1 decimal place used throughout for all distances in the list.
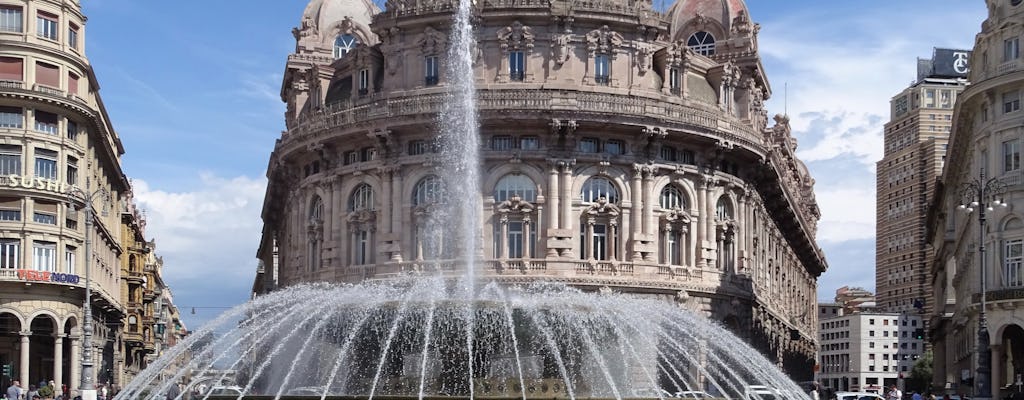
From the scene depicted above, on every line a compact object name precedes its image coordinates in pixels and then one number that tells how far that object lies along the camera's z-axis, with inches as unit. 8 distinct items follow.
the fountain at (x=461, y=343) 1111.6
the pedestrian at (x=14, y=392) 1688.0
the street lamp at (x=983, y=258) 1798.7
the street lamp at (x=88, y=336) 1604.3
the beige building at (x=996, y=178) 2128.4
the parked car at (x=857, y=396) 2040.8
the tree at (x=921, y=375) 5856.3
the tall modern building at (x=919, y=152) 7209.6
